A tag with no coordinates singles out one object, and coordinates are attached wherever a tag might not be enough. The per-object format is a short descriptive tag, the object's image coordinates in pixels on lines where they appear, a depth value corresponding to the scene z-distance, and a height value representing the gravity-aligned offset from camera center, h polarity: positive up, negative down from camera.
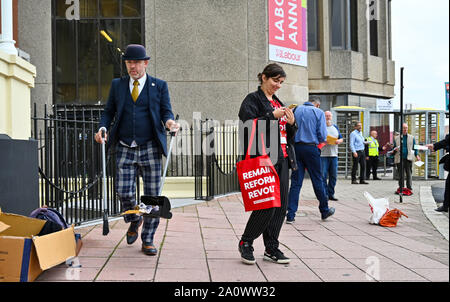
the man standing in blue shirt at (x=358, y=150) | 14.55 -0.38
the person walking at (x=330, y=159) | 9.90 -0.43
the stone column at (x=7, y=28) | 6.27 +1.45
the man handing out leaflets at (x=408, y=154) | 12.06 -0.43
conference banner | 14.97 +3.36
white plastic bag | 7.23 -1.04
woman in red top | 4.54 -0.13
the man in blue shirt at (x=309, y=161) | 7.30 -0.34
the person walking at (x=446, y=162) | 8.52 -0.44
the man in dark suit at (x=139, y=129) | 4.72 +0.10
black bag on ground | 4.31 -0.72
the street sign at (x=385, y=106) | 18.20 +1.16
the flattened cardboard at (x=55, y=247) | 3.81 -0.87
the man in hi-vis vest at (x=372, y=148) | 16.60 -0.36
